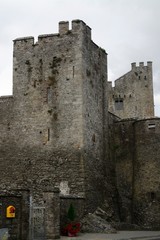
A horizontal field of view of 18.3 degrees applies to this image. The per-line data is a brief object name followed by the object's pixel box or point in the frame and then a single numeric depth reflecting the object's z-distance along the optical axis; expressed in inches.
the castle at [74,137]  1152.2
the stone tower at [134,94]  1927.9
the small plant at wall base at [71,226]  944.6
